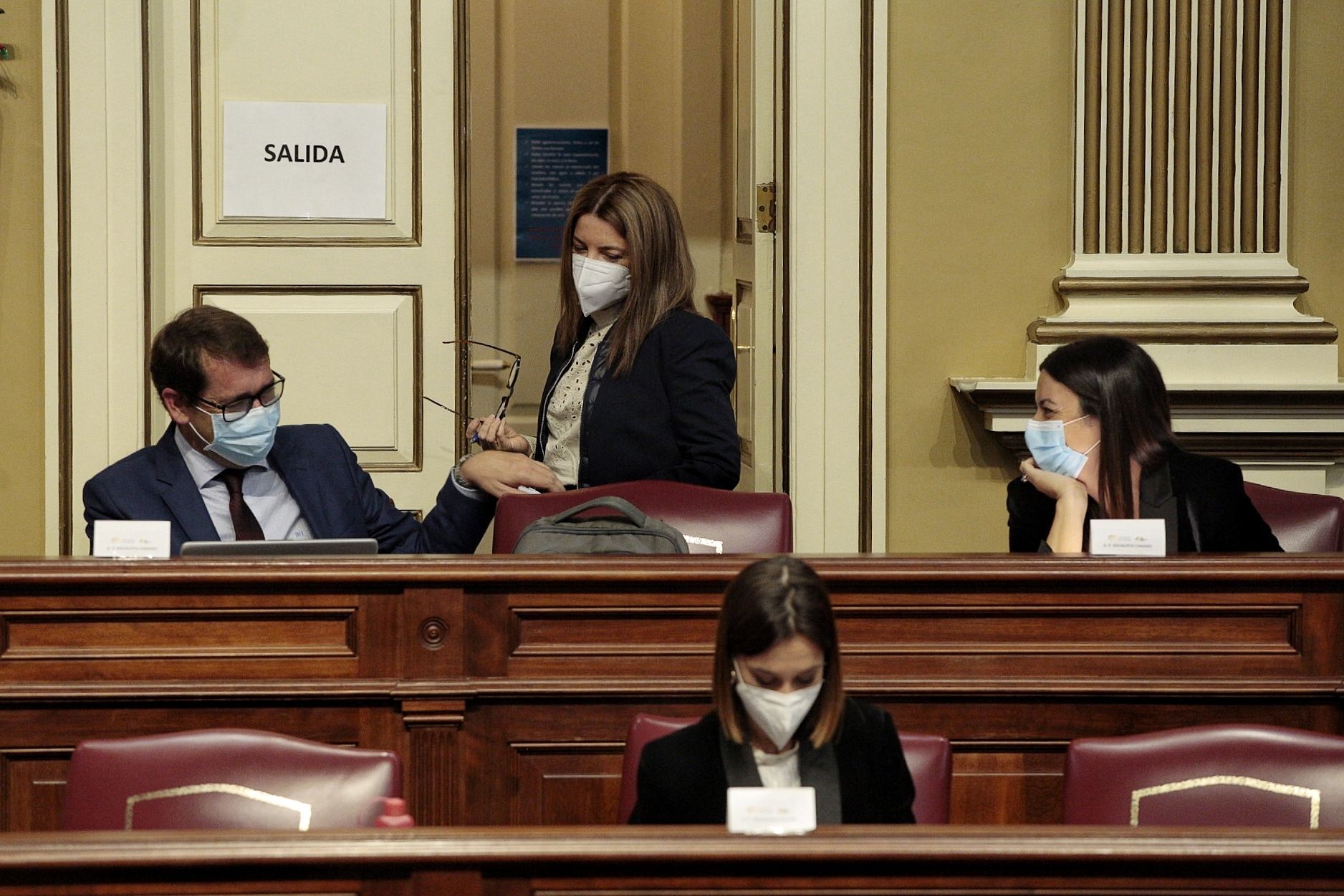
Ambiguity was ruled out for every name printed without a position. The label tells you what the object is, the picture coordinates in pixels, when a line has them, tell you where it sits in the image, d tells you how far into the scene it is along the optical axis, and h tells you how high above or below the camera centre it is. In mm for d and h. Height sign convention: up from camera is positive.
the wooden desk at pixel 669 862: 3187 -461
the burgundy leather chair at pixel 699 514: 6324 -218
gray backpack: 5895 -243
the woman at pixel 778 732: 4133 -432
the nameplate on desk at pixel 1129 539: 5676 -243
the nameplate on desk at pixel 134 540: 5590 -233
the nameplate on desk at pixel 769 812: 3273 -419
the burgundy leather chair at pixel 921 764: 4402 -502
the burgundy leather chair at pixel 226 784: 4219 -504
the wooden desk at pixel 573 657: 5332 -430
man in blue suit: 6344 -124
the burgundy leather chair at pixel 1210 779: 4297 -512
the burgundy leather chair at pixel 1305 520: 6527 -245
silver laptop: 5633 -252
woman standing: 7219 +96
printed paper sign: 9758 +754
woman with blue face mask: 6273 -124
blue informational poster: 13320 +931
